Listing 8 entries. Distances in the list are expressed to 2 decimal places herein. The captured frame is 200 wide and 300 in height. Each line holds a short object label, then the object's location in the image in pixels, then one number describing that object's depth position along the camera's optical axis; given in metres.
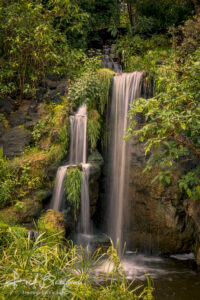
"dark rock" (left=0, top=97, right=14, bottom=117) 8.76
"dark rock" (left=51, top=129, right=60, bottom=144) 7.53
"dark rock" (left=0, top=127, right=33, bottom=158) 7.69
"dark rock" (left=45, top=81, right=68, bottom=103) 8.83
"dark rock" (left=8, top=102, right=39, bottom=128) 8.50
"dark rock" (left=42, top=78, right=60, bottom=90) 9.33
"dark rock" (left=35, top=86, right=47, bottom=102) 9.12
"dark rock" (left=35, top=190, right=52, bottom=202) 6.77
